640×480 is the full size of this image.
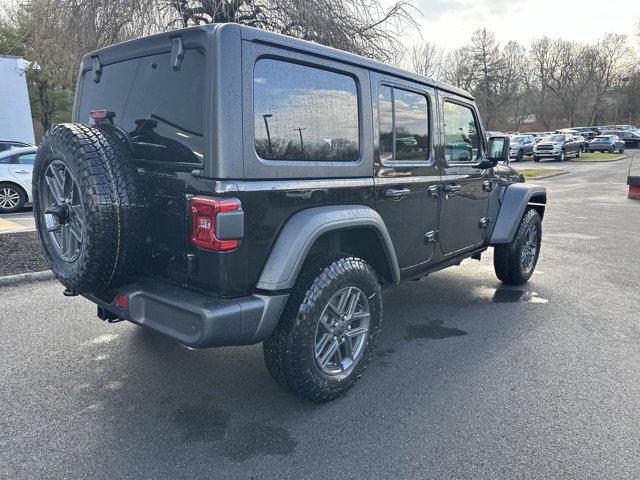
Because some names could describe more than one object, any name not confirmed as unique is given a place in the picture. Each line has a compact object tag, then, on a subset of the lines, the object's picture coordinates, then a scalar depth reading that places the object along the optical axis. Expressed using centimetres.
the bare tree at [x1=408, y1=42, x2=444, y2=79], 3369
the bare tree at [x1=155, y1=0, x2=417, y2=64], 947
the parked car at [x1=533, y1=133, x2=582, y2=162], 3019
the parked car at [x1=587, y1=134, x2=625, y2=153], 3728
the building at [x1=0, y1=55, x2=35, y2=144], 2039
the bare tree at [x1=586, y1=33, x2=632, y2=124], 6200
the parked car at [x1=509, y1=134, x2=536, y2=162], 3162
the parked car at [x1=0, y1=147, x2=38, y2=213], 1012
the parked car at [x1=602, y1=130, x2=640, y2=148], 4509
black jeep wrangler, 247
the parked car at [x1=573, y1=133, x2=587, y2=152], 3231
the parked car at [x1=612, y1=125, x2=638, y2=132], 4869
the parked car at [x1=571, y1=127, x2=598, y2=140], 4511
